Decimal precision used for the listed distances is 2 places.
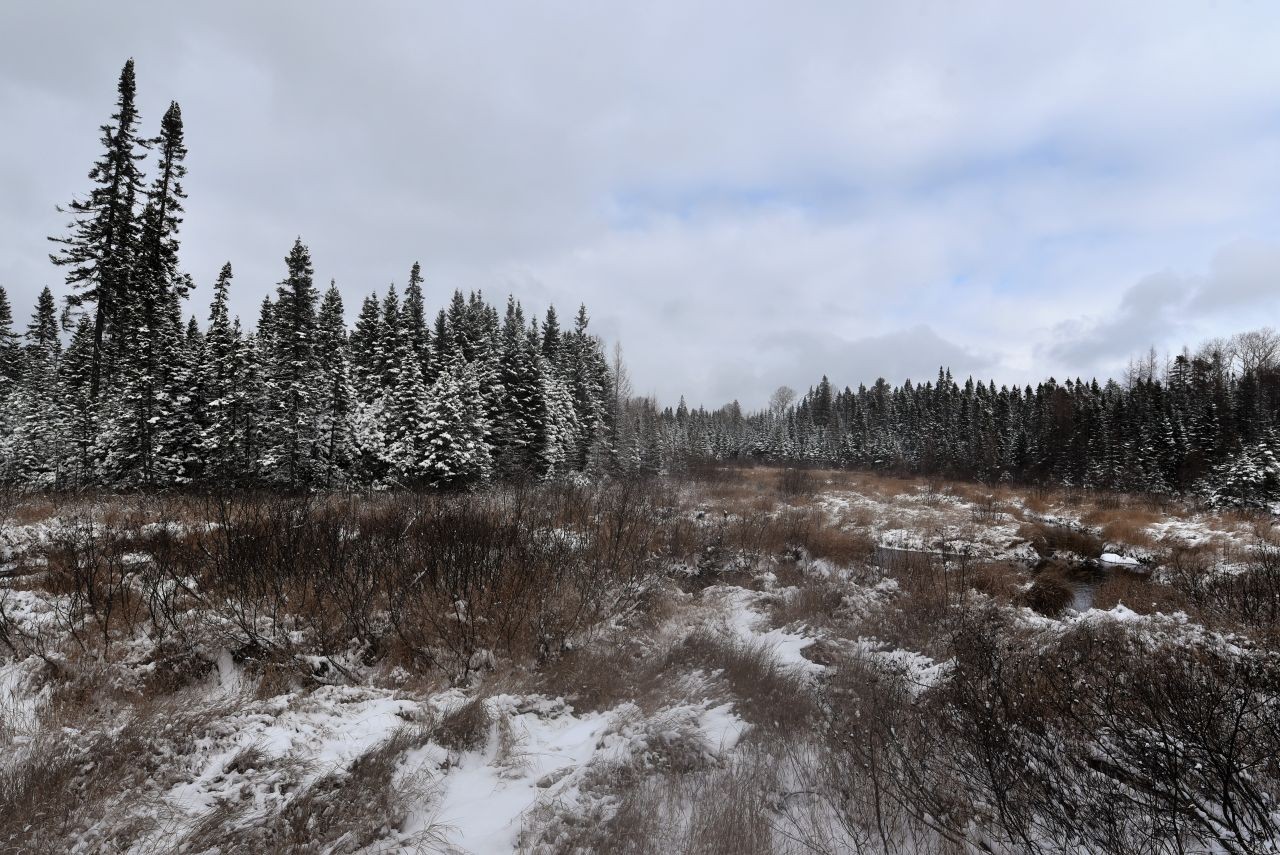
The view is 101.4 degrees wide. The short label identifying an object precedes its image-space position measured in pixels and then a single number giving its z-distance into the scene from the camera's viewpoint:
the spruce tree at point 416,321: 31.31
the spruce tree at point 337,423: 22.95
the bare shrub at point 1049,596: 10.16
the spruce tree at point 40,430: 24.03
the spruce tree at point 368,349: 28.46
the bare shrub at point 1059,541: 16.20
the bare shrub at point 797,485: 28.09
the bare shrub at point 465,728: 4.46
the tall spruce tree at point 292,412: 22.22
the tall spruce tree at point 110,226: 22.33
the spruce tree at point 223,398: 21.53
